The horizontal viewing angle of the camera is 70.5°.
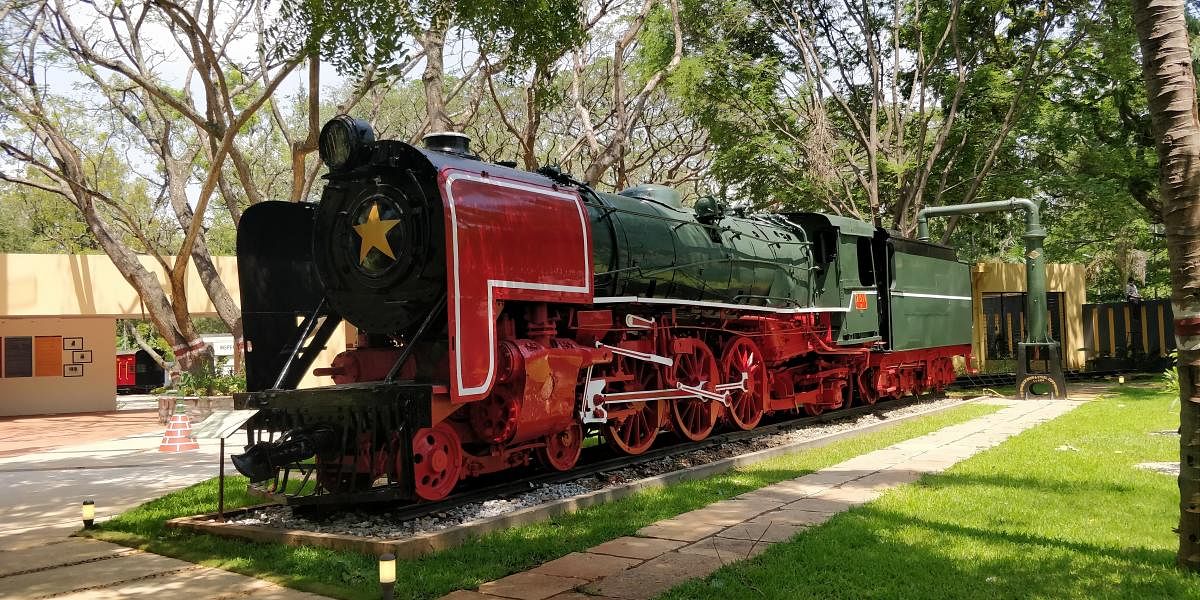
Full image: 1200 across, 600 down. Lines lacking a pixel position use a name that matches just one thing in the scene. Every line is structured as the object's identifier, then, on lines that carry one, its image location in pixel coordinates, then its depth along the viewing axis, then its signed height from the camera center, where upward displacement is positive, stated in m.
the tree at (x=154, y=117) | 13.77 +4.30
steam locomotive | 6.40 +0.15
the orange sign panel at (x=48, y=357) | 21.59 -0.22
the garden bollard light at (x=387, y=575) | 4.43 -1.24
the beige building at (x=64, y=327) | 19.38 +0.53
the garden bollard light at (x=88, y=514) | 7.12 -1.40
